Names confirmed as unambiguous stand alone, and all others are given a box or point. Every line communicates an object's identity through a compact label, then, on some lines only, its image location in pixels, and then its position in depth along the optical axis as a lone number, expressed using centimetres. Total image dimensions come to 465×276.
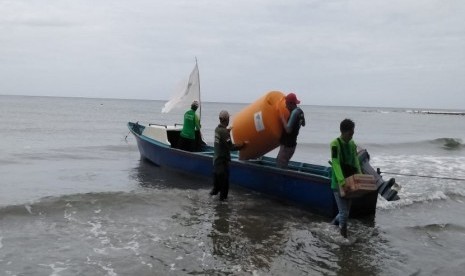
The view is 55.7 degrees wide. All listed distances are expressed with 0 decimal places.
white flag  1470
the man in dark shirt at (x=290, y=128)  831
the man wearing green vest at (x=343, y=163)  588
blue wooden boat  807
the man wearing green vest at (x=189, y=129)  1152
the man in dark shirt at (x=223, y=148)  865
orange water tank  848
